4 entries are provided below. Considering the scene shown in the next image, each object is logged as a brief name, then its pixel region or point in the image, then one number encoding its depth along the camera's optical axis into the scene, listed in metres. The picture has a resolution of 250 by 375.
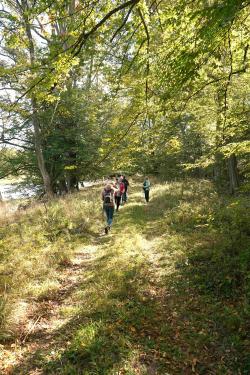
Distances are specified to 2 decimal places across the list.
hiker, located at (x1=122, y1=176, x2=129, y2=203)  17.71
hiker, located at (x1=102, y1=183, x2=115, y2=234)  11.36
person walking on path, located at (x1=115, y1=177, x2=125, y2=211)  14.97
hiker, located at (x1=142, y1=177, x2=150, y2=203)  17.02
